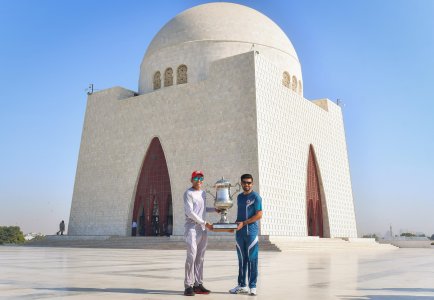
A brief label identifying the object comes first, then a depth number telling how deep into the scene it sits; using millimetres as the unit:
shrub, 36250
